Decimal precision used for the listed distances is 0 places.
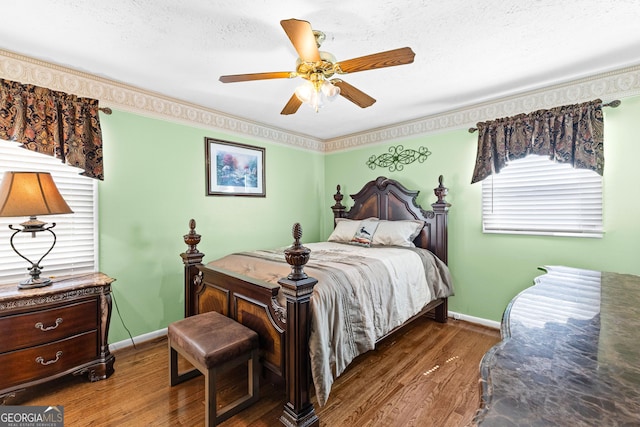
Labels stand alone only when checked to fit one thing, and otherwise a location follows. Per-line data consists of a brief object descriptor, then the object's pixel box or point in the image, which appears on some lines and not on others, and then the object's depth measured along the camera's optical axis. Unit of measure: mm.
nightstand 1868
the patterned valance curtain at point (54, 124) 2150
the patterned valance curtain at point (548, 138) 2523
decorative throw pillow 3527
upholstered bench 1656
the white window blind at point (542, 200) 2631
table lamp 1872
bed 1698
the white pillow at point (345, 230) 3764
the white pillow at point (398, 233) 3357
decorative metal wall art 3703
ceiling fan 1507
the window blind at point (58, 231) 2229
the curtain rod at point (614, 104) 2473
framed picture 3402
